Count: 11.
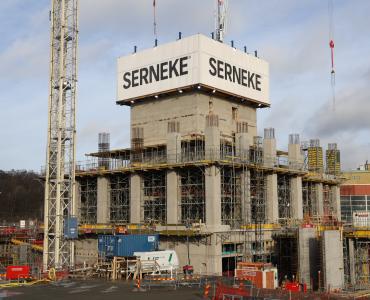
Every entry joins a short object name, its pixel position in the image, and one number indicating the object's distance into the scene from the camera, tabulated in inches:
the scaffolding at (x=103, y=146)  2770.7
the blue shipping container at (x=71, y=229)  2096.5
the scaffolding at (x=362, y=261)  2373.3
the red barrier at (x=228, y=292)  1315.2
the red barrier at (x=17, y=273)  1839.3
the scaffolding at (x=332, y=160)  3189.0
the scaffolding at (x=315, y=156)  3009.4
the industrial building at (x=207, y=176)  2084.2
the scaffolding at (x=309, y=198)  2891.2
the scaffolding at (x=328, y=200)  3098.2
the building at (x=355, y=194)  3674.5
